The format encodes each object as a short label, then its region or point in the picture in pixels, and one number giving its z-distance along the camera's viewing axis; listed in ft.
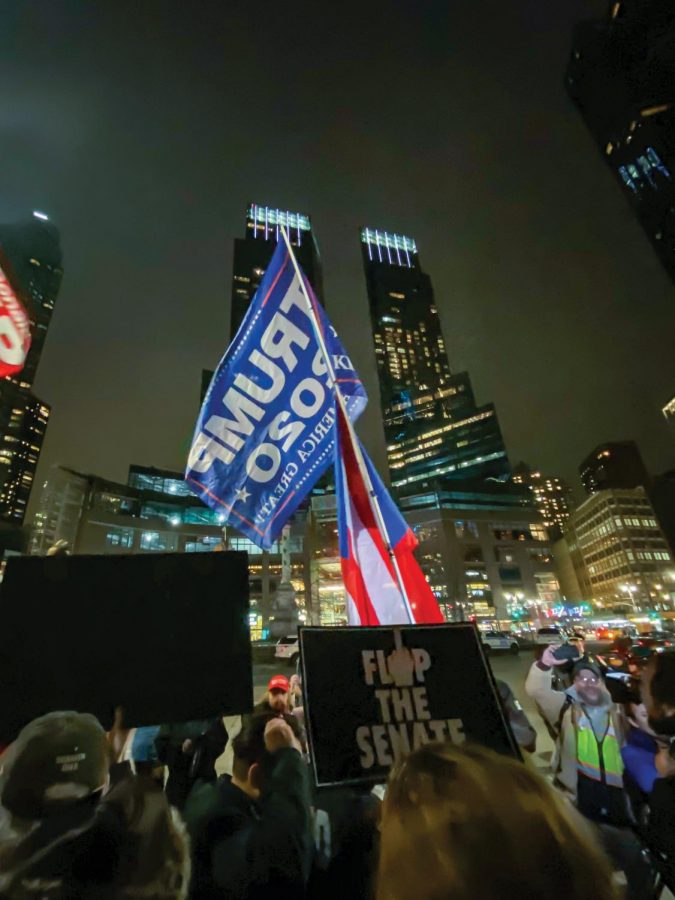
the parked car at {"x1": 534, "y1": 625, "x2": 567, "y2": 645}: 82.89
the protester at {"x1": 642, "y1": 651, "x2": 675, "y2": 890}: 7.35
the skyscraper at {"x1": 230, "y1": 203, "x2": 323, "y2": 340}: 446.19
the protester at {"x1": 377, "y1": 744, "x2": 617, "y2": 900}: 2.69
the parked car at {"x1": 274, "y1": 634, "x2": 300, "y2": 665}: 74.79
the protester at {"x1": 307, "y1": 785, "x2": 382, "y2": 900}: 5.38
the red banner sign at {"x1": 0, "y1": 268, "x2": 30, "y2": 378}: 21.58
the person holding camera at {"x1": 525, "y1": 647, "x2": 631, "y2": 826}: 10.93
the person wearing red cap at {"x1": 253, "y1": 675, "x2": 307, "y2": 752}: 12.19
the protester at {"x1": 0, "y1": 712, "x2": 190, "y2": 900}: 3.89
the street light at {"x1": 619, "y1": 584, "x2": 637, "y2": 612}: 309.83
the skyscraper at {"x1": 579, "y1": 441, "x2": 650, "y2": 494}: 542.77
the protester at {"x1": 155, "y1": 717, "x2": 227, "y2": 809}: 8.91
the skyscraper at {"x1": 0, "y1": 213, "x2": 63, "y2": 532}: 405.59
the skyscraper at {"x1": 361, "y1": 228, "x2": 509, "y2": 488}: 432.25
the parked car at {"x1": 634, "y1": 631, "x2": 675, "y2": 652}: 68.25
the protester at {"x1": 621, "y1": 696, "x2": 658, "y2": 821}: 9.52
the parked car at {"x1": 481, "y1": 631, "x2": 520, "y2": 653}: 92.94
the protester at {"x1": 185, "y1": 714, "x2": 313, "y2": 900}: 4.50
